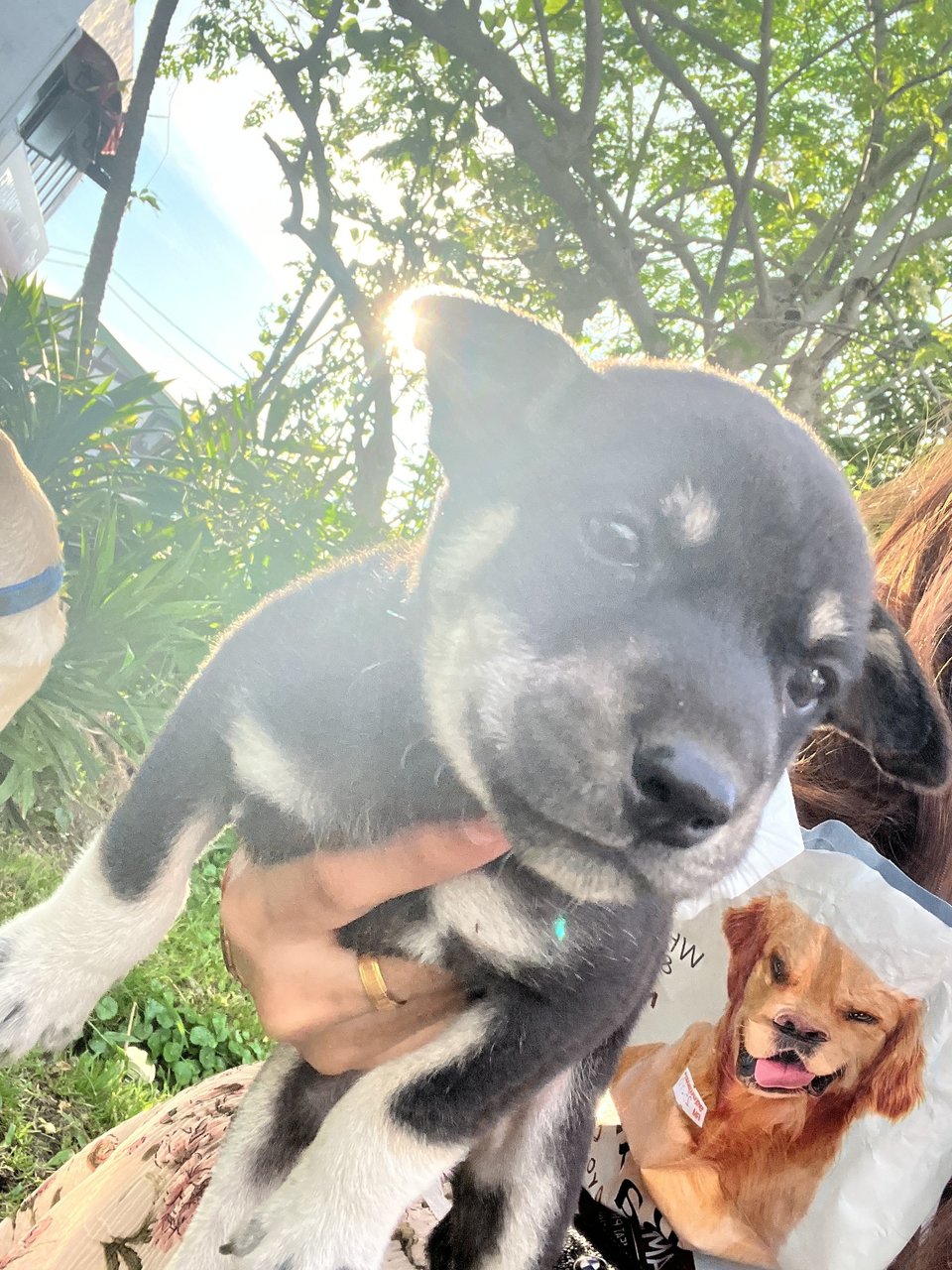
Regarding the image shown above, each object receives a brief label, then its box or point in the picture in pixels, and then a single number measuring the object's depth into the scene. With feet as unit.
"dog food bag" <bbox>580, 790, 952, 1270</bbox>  0.98
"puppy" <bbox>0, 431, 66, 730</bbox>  1.28
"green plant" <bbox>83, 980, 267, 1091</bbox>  1.48
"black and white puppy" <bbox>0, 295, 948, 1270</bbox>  0.75
